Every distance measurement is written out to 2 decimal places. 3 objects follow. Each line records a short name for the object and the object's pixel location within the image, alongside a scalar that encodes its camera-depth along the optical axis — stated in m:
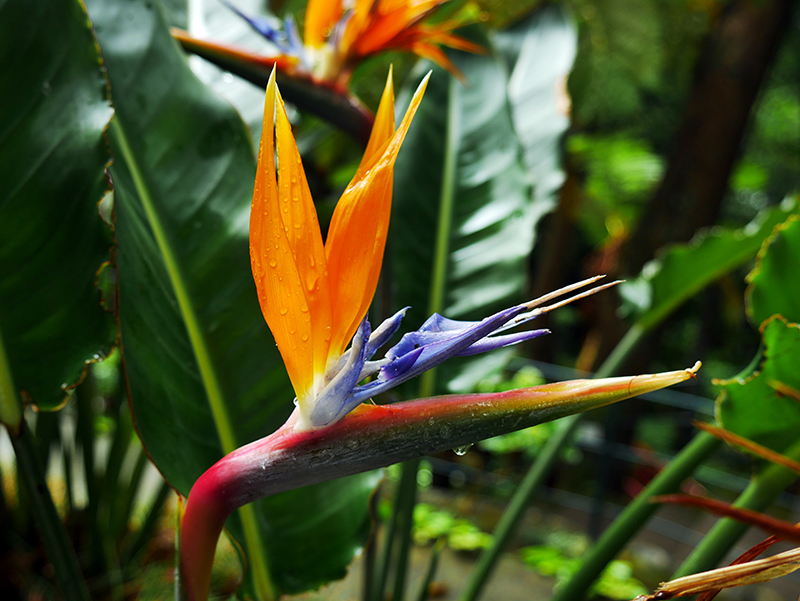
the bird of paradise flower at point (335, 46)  0.56
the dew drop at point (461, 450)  0.26
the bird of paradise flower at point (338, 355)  0.24
